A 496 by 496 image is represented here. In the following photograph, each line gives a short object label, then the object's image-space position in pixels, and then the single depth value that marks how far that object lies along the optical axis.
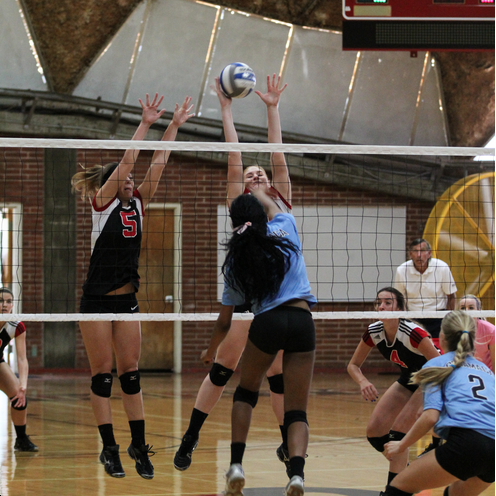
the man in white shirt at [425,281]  15.93
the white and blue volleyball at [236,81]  11.18
